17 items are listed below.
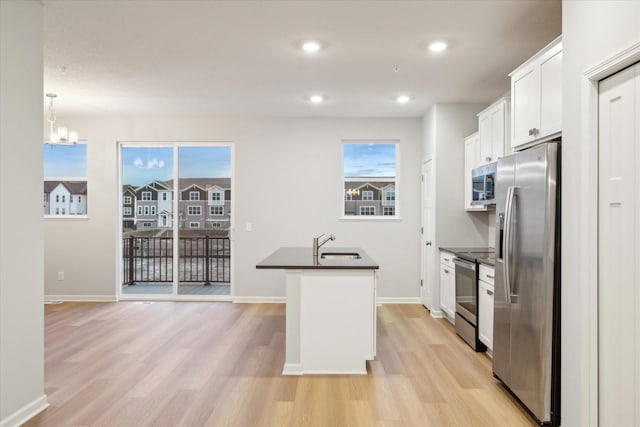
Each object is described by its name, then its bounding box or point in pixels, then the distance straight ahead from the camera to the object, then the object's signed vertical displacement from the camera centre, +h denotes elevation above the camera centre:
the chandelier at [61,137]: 4.87 +0.86
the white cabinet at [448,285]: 4.73 -0.86
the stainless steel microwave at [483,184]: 4.34 +0.31
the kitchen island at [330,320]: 3.46 -0.90
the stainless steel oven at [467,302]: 4.02 -0.91
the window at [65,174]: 6.31 +0.54
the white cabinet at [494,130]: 4.04 +0.84
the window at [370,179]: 6.34 +0.50
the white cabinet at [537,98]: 2.71 +0.81
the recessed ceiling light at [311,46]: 3.45 +1.39
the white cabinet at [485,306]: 3.68 -0.85
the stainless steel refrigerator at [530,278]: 2.50 -0.43
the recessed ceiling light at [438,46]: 3.48 +1.40
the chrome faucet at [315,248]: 3.95 -0.35
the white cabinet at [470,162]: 4.91 +0.61
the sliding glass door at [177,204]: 6.36 +0.10
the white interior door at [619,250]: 1.93 -0.18
